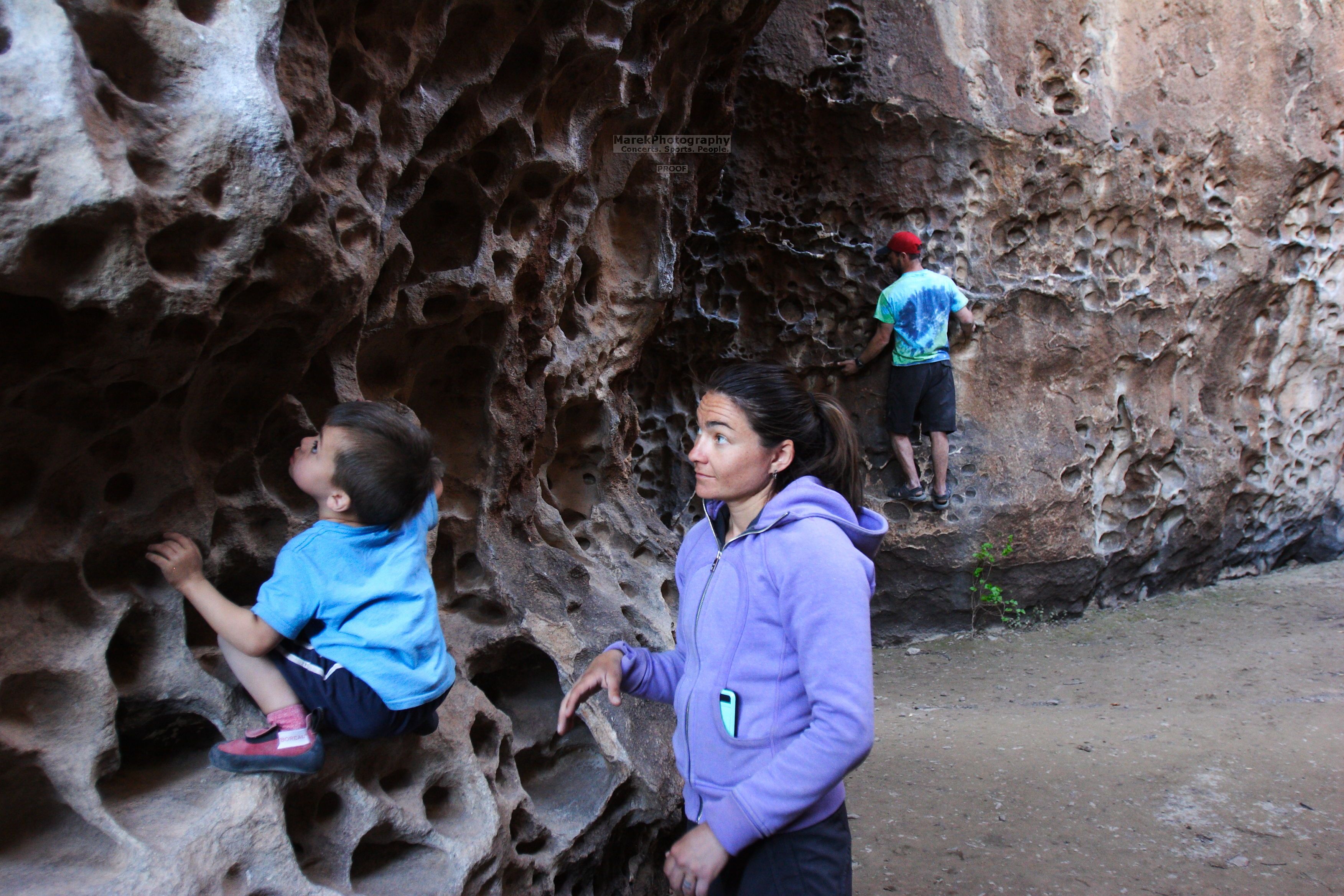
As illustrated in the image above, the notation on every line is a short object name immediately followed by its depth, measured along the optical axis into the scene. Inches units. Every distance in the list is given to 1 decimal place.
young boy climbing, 62.7
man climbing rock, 189.6
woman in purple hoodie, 51.4
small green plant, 203.2
